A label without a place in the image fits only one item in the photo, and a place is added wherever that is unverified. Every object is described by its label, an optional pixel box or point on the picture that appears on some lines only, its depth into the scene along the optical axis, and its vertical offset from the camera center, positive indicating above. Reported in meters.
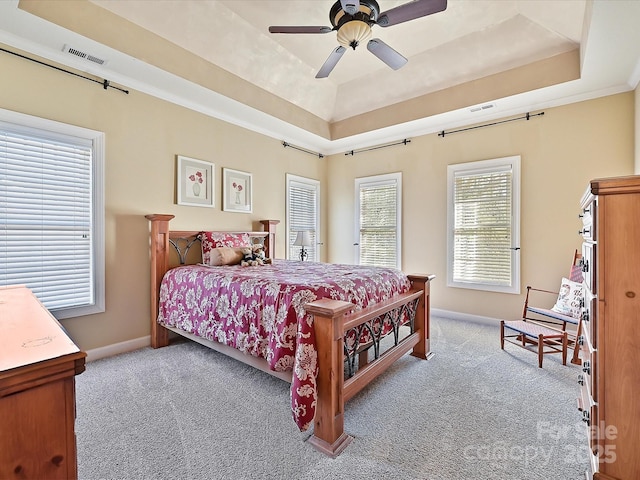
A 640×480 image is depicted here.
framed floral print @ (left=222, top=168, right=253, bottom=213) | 4.09 +0.65
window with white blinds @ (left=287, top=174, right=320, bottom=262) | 5.08 +0.46
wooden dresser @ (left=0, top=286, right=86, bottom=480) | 0.61 -0.36
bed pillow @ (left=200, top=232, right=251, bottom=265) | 3.59 -0.05
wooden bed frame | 1.73 -0.71
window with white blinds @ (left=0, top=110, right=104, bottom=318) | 2.54 +0.23
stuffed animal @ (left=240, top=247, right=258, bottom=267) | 3.42 -0.24
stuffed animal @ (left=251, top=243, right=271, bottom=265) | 3.57 -0.21
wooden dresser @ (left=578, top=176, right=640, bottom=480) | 1.23 -0.37
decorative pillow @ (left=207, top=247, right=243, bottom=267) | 3.41 -0.21
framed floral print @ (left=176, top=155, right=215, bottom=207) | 3.63 +0.69
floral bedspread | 1.75 -0.50
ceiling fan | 2.19 +1.68
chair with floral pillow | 2.88 -0.74
